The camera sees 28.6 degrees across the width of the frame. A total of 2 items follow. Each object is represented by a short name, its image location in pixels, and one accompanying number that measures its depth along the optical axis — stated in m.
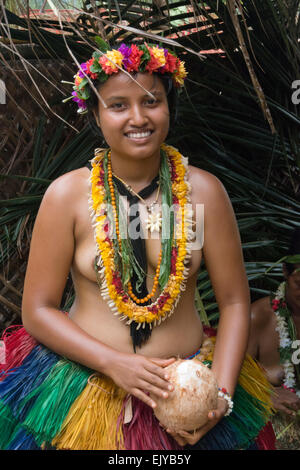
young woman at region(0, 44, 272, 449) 1.89
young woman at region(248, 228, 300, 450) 2.93
